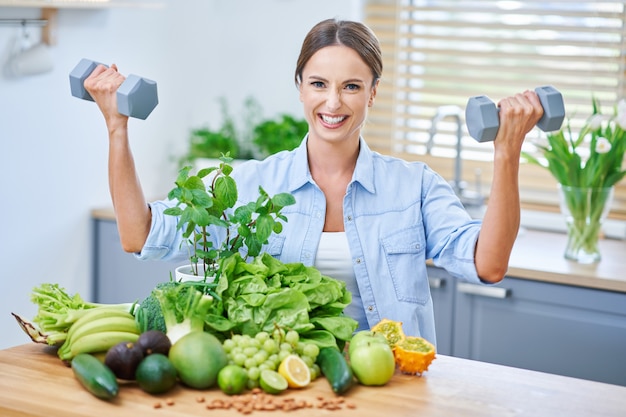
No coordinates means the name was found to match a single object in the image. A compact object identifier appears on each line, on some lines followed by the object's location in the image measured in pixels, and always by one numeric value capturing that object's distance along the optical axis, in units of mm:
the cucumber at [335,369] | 2331
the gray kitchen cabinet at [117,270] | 3750
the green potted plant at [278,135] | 3955
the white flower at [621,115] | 3303
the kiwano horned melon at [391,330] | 2479
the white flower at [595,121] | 3355
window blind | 3825
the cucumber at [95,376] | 2308
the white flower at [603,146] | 3336
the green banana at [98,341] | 2421
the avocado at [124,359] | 2353
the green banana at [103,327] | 2440
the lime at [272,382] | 2329
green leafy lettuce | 2439
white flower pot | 2540
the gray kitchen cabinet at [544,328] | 3275
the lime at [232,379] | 2323
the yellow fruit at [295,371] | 2350
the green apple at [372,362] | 2371
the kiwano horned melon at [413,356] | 2424
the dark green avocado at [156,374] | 2315
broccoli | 2465
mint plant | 2503
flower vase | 3410
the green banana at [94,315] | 2460
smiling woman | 2683
